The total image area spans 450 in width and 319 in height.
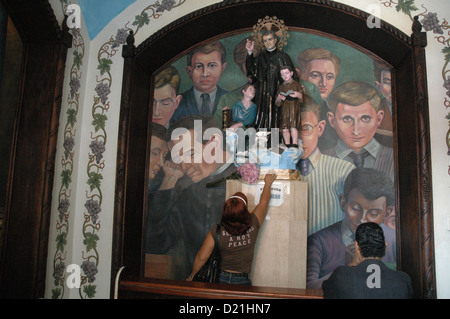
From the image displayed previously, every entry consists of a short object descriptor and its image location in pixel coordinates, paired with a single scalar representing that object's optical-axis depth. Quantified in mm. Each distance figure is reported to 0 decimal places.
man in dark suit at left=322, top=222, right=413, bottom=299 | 2043
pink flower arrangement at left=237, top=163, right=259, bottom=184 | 4012
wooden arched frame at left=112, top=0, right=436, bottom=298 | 3680
